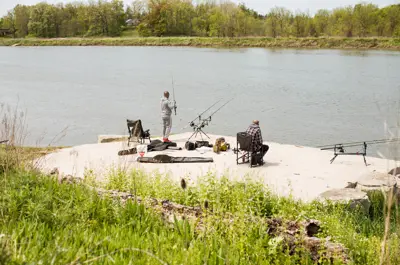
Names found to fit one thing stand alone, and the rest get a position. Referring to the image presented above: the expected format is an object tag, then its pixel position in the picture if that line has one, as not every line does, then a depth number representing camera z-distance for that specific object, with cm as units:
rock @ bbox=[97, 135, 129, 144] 1616
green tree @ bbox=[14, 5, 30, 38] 11706
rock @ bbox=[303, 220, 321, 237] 548
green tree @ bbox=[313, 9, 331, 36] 8869
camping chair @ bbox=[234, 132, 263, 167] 1216
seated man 1220
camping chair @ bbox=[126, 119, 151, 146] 1456
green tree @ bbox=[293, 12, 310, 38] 8969
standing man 1473
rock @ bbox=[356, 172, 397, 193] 964
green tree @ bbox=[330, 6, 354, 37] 8338
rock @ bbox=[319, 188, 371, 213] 817
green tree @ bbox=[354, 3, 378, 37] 8219
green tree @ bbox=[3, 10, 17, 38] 11979
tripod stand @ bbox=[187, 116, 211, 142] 1517
